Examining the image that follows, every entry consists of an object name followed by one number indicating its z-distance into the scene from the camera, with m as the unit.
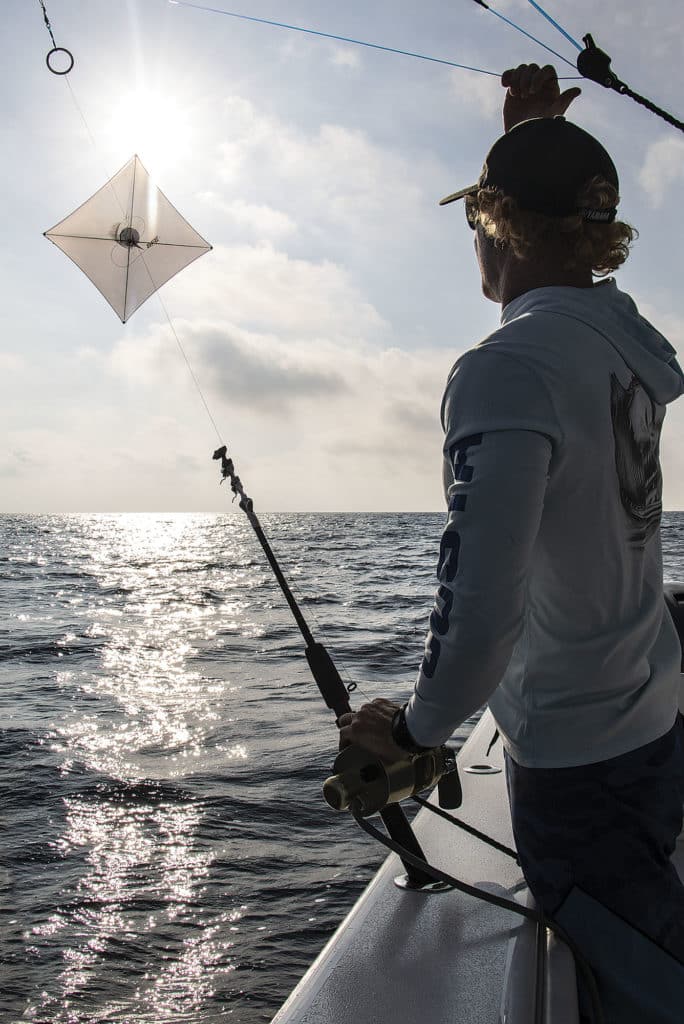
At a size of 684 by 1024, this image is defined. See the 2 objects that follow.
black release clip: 3.38
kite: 8.41
